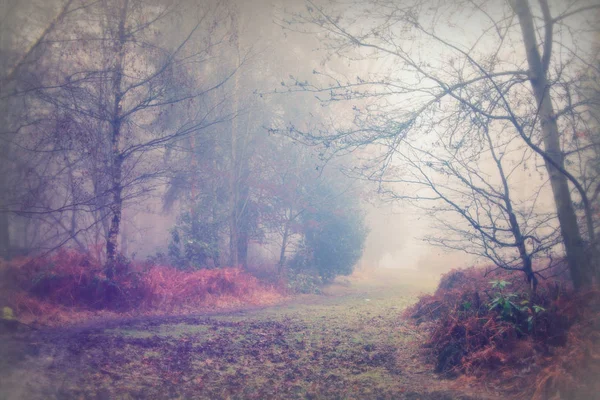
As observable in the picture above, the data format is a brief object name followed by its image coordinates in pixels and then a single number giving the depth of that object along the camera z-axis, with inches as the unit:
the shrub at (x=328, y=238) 723.4
